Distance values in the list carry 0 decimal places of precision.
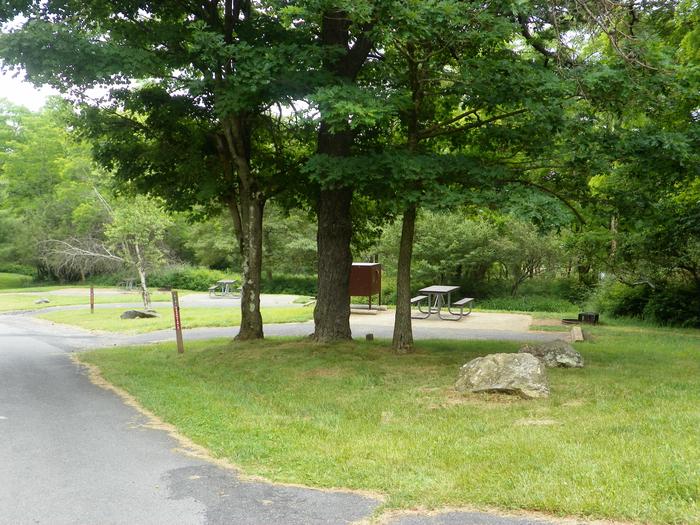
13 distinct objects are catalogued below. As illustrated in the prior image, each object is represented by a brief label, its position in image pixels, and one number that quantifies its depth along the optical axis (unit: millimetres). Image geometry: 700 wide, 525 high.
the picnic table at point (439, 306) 19953
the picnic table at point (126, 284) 36844
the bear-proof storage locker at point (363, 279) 21906
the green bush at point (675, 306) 17812
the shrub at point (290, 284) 38175
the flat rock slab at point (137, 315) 22578
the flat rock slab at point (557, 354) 9375
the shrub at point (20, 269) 52600
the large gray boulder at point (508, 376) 7316
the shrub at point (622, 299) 19734
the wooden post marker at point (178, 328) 12779
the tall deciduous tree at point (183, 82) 9094
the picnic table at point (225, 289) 34438
